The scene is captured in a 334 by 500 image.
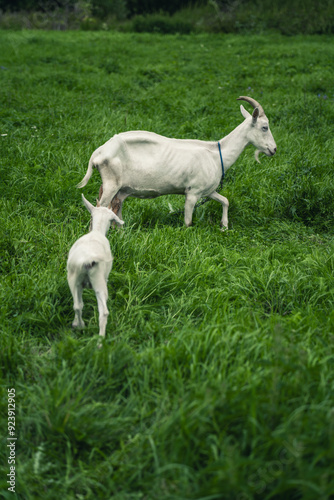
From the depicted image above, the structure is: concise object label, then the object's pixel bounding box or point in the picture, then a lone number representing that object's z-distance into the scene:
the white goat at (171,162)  4.07
